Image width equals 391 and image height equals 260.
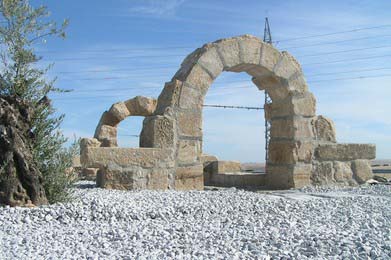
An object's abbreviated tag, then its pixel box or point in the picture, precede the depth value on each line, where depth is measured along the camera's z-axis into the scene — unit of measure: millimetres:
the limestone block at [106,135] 14066
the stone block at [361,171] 8117
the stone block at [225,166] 10164
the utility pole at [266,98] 17211
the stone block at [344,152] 7906
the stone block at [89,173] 11239
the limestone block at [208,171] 9977
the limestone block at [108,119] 14886
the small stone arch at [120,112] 14602
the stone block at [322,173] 7809
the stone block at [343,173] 7930
